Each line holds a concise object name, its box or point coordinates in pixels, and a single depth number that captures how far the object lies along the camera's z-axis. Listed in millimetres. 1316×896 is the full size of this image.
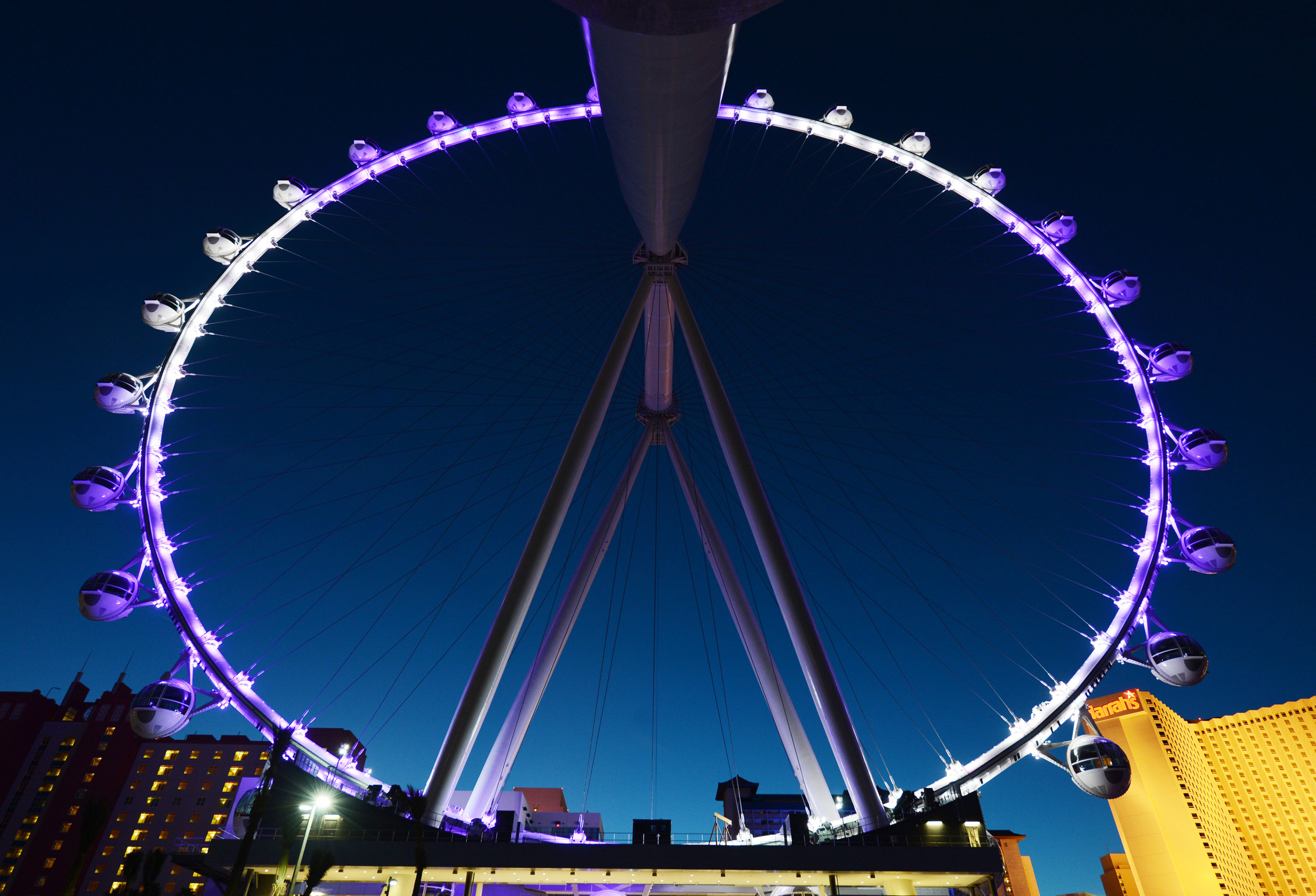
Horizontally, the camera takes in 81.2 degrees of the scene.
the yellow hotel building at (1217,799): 105500
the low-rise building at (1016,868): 113875
